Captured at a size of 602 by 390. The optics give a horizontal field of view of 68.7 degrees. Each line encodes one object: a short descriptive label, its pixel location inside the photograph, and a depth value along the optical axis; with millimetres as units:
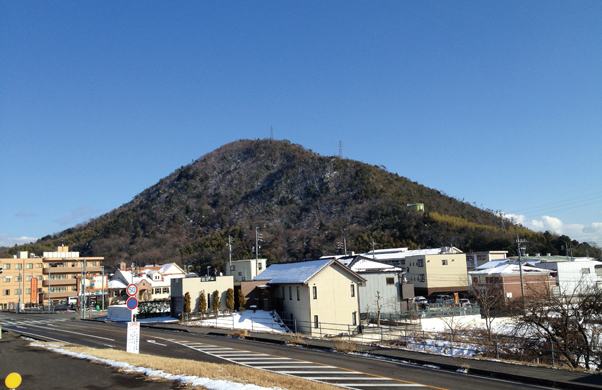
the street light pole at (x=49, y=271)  81975
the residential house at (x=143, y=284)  76312
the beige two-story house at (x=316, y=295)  37875
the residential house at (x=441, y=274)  71438
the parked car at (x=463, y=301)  61962
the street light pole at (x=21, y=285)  80450
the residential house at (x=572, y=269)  64750
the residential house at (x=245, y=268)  66125
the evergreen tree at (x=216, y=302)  42488
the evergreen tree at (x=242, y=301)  42066
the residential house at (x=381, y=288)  51719
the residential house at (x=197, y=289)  43125
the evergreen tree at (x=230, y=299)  42906
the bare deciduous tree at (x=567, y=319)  19500
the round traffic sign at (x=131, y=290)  18186
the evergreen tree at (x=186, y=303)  41812
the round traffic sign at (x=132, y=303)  17428
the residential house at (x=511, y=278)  56562
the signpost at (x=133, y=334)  18359
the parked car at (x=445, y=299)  59594
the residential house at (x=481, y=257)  91788
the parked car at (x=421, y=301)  55000
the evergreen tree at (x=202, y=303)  42156
